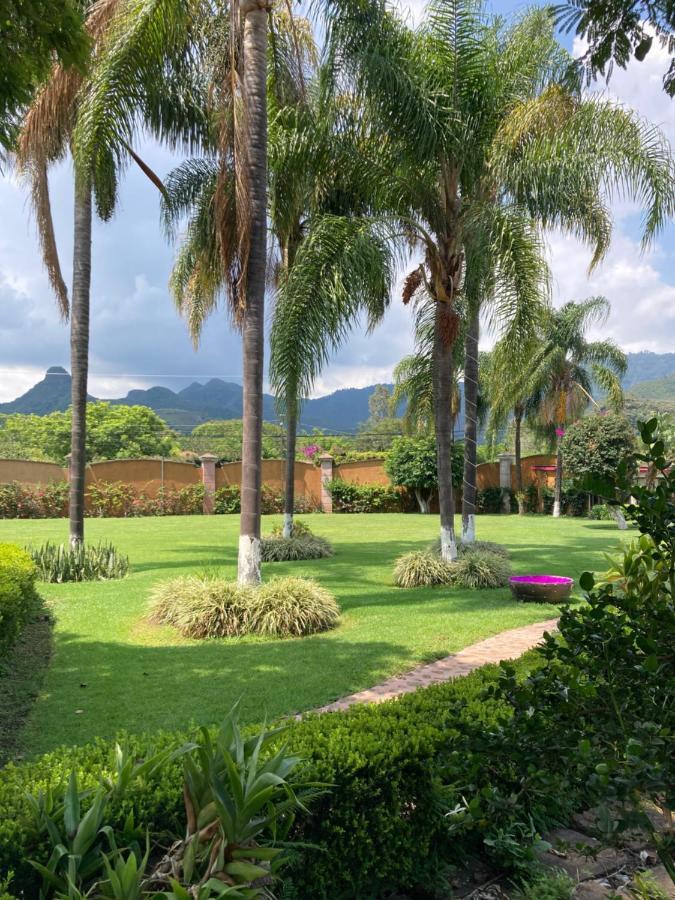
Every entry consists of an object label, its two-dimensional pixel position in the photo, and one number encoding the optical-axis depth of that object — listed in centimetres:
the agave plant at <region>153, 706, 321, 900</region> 176
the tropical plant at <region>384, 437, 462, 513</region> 2572
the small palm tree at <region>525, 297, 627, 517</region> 2448
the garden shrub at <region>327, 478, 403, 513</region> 2644
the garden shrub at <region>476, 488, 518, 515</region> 2758
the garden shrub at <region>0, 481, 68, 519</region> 2180
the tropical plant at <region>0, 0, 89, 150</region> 342
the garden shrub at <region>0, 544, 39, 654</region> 545
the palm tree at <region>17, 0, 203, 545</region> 742
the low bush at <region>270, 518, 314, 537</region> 1342
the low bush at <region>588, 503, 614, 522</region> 2388
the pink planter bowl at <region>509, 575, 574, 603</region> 840
